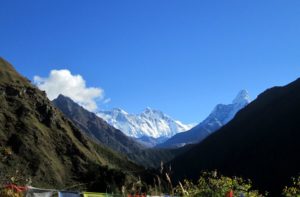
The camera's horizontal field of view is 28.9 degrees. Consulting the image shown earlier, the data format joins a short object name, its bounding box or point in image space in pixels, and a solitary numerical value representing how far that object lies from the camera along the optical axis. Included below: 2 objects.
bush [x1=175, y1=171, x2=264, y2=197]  18.70
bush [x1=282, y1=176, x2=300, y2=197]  20.11
